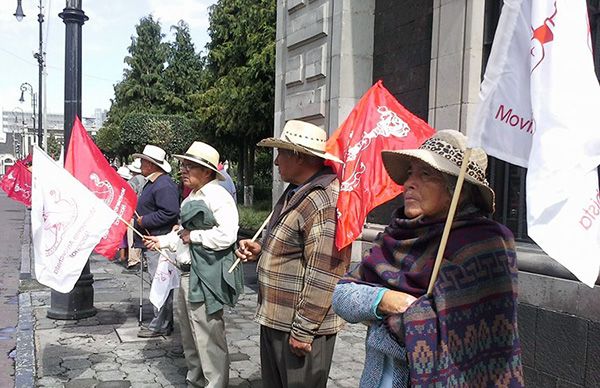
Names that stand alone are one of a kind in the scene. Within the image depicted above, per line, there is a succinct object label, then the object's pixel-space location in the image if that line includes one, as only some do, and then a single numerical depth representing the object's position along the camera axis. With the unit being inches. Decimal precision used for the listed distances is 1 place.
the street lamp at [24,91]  1380.9
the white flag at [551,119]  59.2
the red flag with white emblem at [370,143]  131.4
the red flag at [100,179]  210.2
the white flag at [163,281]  208.8
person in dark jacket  218.4
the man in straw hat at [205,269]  157.9
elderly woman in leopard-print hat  69.3
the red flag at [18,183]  421.1
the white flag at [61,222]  177.0
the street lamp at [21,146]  2514.9
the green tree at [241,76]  678.5
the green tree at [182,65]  1856.5
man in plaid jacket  115.2
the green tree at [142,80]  1877.5
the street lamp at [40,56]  887.1
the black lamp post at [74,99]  253.0
